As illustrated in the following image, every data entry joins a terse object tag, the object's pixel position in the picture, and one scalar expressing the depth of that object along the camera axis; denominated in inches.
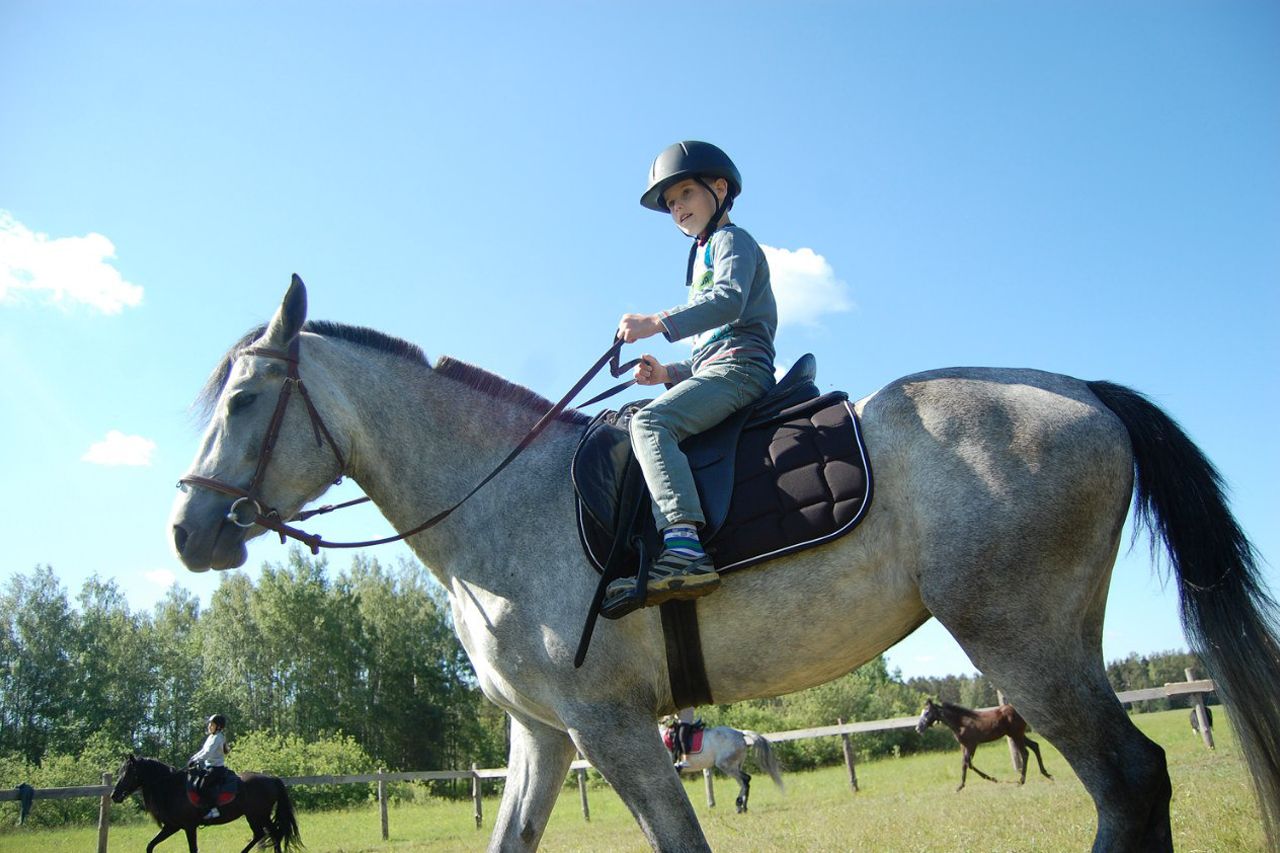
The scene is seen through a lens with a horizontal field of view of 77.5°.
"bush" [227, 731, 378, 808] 1309.1
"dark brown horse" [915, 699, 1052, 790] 757.3
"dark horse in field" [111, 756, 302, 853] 542.0
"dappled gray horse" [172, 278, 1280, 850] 115.5
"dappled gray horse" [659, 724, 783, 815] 733.9
